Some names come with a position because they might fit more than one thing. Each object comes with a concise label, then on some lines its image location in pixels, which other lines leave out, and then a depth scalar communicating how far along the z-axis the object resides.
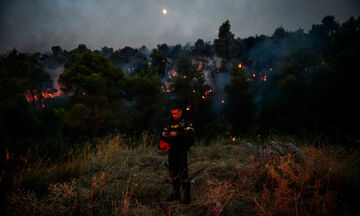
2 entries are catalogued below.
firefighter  2.76
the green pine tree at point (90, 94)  13.59
